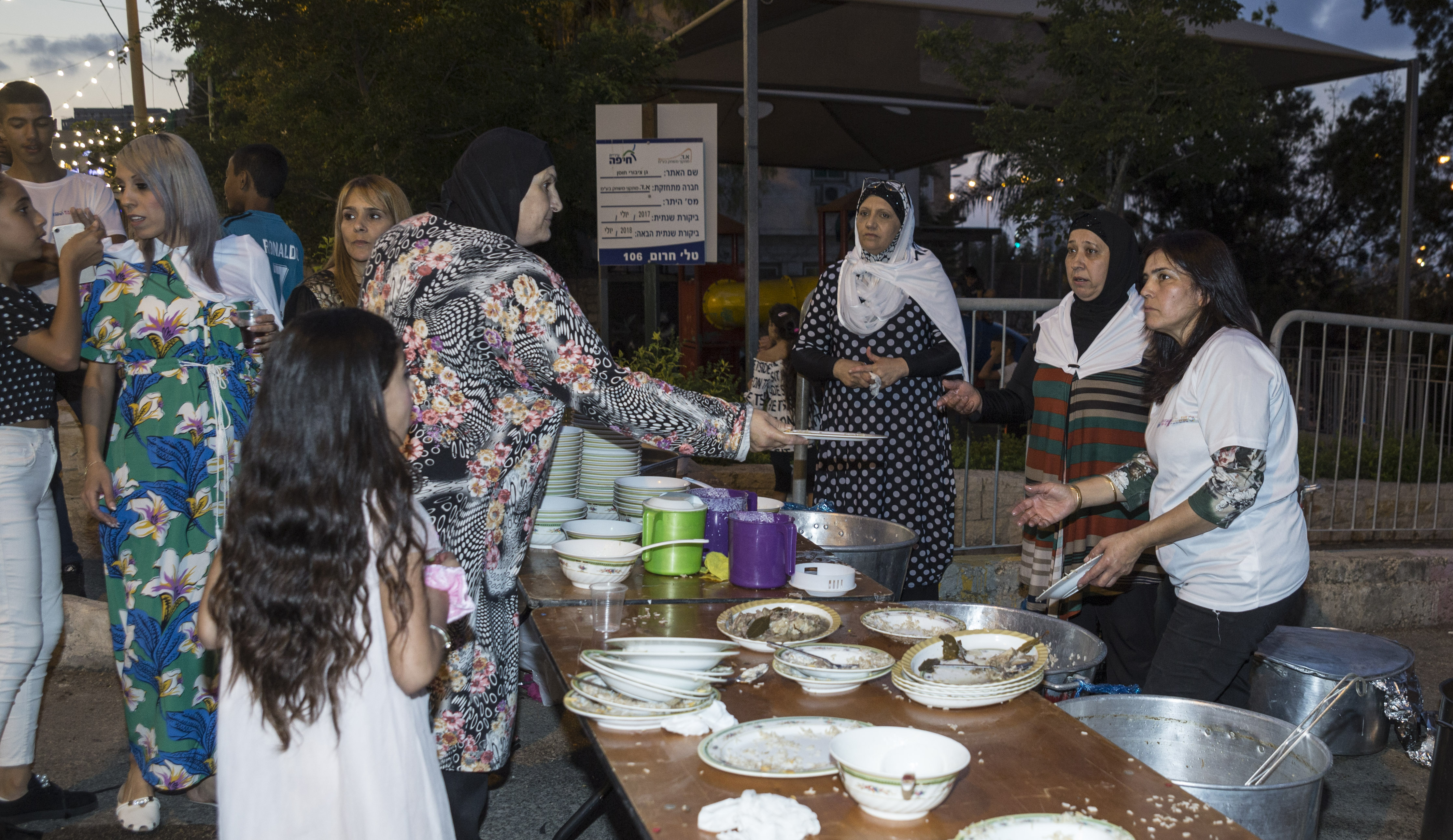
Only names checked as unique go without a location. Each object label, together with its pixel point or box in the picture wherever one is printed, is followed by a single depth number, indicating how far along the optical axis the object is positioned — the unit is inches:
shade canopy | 363.3
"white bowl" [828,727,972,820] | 55.6
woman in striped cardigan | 136.8
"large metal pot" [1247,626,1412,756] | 133.0
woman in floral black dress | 91.7
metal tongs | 77.9
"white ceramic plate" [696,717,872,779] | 61.8
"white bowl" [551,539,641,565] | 101.7
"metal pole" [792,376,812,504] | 193.3
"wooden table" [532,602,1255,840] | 57.1
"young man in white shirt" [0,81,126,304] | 167.0
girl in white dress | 65.4
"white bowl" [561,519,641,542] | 112.7
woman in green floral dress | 114.0
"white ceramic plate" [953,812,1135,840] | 54.6
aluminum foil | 118.1
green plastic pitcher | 105.0
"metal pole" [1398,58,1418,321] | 321.7
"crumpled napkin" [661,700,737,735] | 67.7
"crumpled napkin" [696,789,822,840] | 54.6
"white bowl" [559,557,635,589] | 100.3
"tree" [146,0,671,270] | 332.2
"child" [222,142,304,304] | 153.1
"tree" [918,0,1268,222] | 345.7
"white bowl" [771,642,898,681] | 74.6
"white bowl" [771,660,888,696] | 74.7
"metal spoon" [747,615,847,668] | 84.5
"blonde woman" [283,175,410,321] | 167.6
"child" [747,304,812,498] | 258.8
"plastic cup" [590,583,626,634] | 89.0
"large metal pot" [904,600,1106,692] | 97.7
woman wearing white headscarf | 157.1
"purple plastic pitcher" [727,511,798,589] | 100.9
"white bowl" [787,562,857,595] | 100.3
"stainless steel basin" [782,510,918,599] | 120.0
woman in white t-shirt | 96.1
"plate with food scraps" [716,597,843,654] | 85.4
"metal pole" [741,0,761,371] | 241.0
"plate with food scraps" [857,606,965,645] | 88.0
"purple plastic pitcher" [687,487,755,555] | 109.6
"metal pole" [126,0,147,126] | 560.7
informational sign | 289.7
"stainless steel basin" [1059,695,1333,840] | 82.2
